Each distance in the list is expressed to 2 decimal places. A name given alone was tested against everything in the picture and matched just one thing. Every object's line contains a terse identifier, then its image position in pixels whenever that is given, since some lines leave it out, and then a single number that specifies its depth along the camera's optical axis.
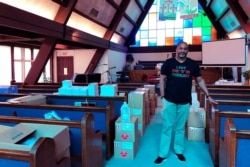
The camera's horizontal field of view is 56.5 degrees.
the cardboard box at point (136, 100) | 3.53
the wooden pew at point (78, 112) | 2.58
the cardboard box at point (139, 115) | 3.59
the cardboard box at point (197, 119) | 3.49
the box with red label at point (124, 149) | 2.83
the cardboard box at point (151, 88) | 4.72
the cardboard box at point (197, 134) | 3.50
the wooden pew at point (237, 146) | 1.63
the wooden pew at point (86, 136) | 2.00
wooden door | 10.32
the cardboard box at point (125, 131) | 2.82
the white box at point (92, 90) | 3.45
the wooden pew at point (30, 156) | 1.22
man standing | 2.66
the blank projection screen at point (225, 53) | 6.80
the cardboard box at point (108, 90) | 3.54
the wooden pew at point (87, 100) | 3.25
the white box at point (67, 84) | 3.67
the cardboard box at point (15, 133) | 1.44
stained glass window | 12.02
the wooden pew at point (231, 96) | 3.50
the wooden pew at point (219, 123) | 2.34
